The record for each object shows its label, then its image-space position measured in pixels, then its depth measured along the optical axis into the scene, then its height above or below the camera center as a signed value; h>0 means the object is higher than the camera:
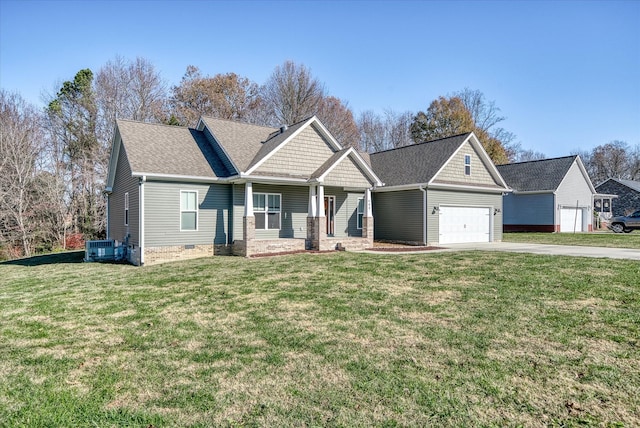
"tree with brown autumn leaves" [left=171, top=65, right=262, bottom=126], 33.53 +9.69
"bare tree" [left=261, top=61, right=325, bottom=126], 36.00 +10.50
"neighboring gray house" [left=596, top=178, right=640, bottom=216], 43.11 +1.88
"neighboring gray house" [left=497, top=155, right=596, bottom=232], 30.33 +1.08
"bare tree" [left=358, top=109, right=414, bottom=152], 45.25 +9.22
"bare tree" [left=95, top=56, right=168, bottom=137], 29.14 +8.91
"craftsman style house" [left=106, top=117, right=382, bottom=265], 14.97 +0.95
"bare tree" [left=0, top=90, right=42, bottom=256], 23.56 +1.98
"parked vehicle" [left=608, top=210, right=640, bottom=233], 29.25 -0.87
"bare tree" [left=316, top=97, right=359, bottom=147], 37.47 +8.81
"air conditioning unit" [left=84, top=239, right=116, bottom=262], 16.17 -1.56
